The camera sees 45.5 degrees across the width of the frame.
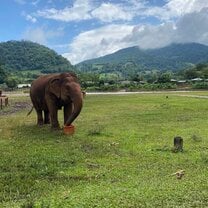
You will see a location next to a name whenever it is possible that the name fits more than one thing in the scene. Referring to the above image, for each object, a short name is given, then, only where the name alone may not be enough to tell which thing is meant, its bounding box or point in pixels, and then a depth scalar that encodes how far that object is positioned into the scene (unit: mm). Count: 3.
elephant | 11484
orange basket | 11366
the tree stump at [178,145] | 8906
